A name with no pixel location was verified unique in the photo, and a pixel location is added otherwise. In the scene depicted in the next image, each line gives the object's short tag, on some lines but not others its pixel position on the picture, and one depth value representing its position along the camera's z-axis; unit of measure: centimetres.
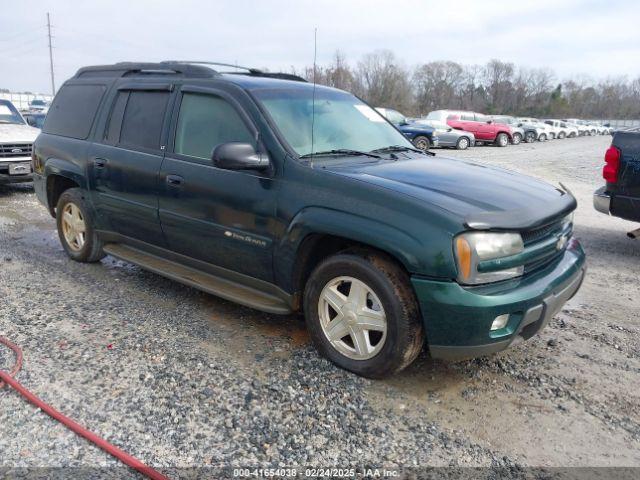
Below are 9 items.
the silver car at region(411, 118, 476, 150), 2394
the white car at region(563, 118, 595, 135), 4931
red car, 2709
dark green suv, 293
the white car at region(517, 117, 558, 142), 3744
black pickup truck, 591
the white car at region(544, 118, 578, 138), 4348
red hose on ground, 248
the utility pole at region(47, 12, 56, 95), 5609
